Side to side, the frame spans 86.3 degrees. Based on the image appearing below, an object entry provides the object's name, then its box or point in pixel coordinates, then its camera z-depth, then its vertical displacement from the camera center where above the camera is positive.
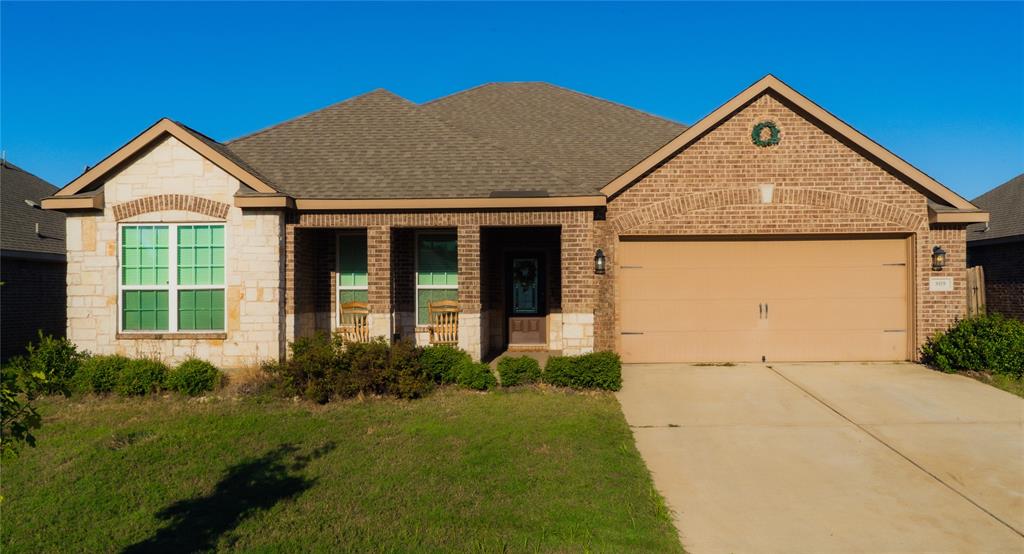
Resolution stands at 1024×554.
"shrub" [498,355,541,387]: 8.93 -1.52
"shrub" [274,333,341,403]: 8.40 -1.46
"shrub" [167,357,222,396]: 8.88 -1.60
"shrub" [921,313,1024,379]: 9.18 -1.17
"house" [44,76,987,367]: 9.76 +0.78
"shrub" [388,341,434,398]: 8.46 -1.51
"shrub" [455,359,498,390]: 8.85 -1.59
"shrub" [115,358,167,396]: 8.79 -1.60
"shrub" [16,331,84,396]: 8.80 -1.27
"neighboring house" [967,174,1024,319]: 13.19 +0.66
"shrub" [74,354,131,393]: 8.82 -1.56
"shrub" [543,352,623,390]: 8.80 -1.50
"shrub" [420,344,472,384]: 9.02 -1.39
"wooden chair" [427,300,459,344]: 10.84 -0.87
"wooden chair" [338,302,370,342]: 10.69 -0.82
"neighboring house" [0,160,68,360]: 12.83 +0.21
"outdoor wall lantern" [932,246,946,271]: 10.18 +0.39
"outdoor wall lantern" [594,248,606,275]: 10.41 +0.32
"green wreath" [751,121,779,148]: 10.51 +2.80
